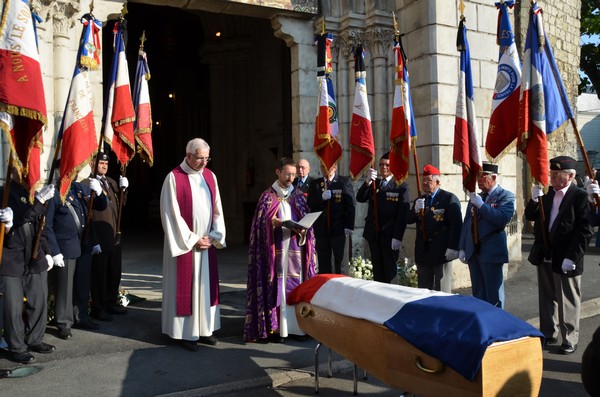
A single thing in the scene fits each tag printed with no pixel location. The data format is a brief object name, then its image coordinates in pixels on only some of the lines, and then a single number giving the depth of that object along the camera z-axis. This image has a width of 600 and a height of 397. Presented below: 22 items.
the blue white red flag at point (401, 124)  7.02
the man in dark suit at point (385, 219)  6.93
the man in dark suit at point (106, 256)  6.68
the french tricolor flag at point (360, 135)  7.68
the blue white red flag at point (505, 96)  6.00
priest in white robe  5.56
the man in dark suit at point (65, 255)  5.86
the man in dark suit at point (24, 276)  4.98
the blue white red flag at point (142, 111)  6.85
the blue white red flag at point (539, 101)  5.57
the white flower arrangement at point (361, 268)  8.26
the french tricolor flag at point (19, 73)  4.20
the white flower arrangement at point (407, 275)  8.02
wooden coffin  2.90
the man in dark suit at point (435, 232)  6.19
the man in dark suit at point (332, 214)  7.45
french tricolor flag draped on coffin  2.92
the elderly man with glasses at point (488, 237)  5.83
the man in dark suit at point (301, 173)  6.86
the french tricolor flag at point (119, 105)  6.39
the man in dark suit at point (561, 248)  5.41
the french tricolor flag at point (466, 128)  6.07
